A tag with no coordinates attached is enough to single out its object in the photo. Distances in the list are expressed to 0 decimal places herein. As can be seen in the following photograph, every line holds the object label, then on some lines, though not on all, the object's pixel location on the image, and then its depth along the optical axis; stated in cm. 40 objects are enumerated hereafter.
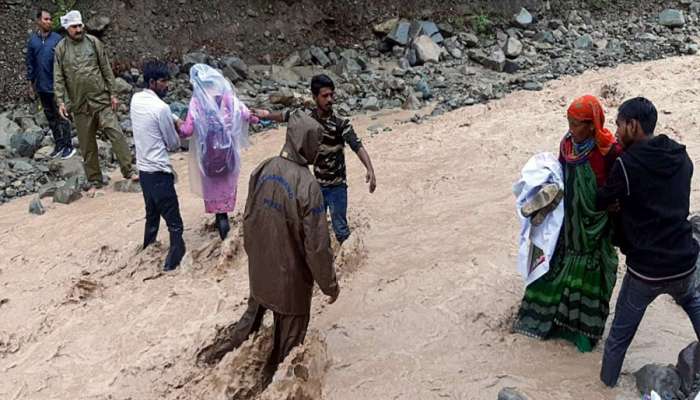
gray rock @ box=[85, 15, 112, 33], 1077
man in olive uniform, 659
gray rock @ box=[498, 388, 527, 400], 327
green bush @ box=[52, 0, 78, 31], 1030
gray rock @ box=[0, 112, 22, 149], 852
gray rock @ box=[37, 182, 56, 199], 728
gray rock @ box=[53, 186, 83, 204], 711
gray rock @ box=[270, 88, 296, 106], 1000
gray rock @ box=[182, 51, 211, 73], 1086
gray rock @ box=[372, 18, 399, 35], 1272
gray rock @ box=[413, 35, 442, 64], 1174
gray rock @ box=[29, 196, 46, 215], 689
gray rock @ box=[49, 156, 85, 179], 781
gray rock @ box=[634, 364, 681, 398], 329
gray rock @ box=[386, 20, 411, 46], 1235
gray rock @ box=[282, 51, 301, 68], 1177
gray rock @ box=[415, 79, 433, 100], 1045
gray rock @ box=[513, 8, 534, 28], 1359
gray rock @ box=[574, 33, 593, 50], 1254
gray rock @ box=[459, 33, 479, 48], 1262
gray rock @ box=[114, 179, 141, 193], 733
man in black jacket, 304
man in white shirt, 486
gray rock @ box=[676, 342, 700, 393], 327
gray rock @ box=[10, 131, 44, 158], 836
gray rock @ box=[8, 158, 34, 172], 798
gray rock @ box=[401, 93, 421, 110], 1012
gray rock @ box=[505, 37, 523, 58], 1210
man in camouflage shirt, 464
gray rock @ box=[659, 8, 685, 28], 1357
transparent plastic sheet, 496
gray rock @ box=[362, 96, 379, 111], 1020
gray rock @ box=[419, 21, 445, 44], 1254
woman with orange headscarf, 337
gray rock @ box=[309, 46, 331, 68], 1185
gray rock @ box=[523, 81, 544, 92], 1011
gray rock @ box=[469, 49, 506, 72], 1162
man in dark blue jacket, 781
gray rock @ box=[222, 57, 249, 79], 1101
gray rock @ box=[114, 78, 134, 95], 988
